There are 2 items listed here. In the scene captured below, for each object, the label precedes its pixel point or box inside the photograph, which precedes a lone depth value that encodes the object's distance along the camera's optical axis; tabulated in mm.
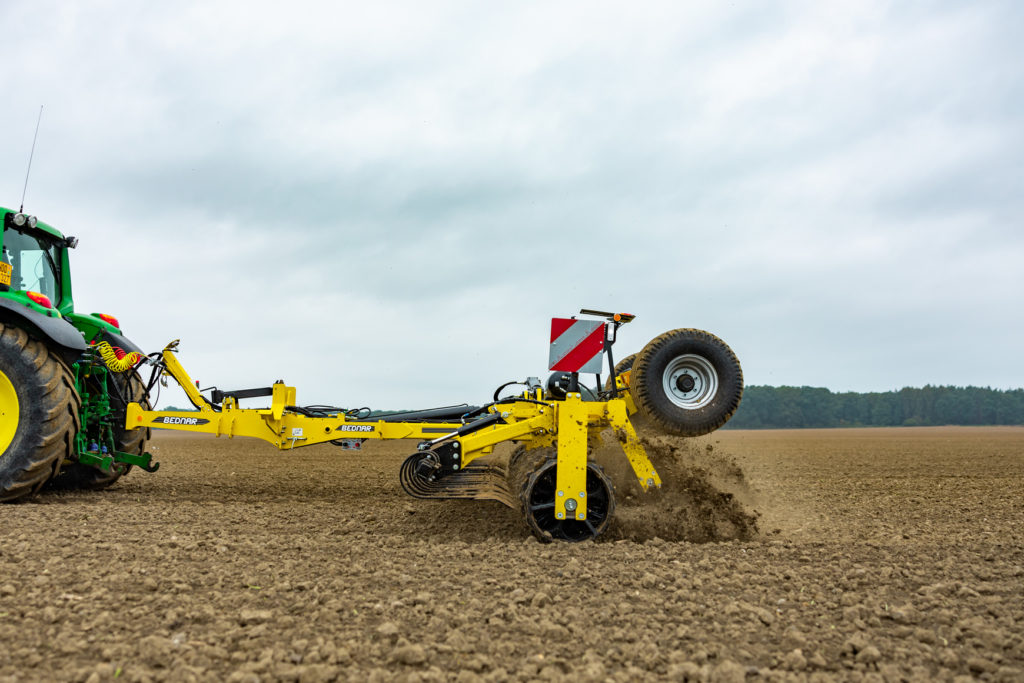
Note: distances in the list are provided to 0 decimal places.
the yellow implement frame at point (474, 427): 5488
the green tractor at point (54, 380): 6453
